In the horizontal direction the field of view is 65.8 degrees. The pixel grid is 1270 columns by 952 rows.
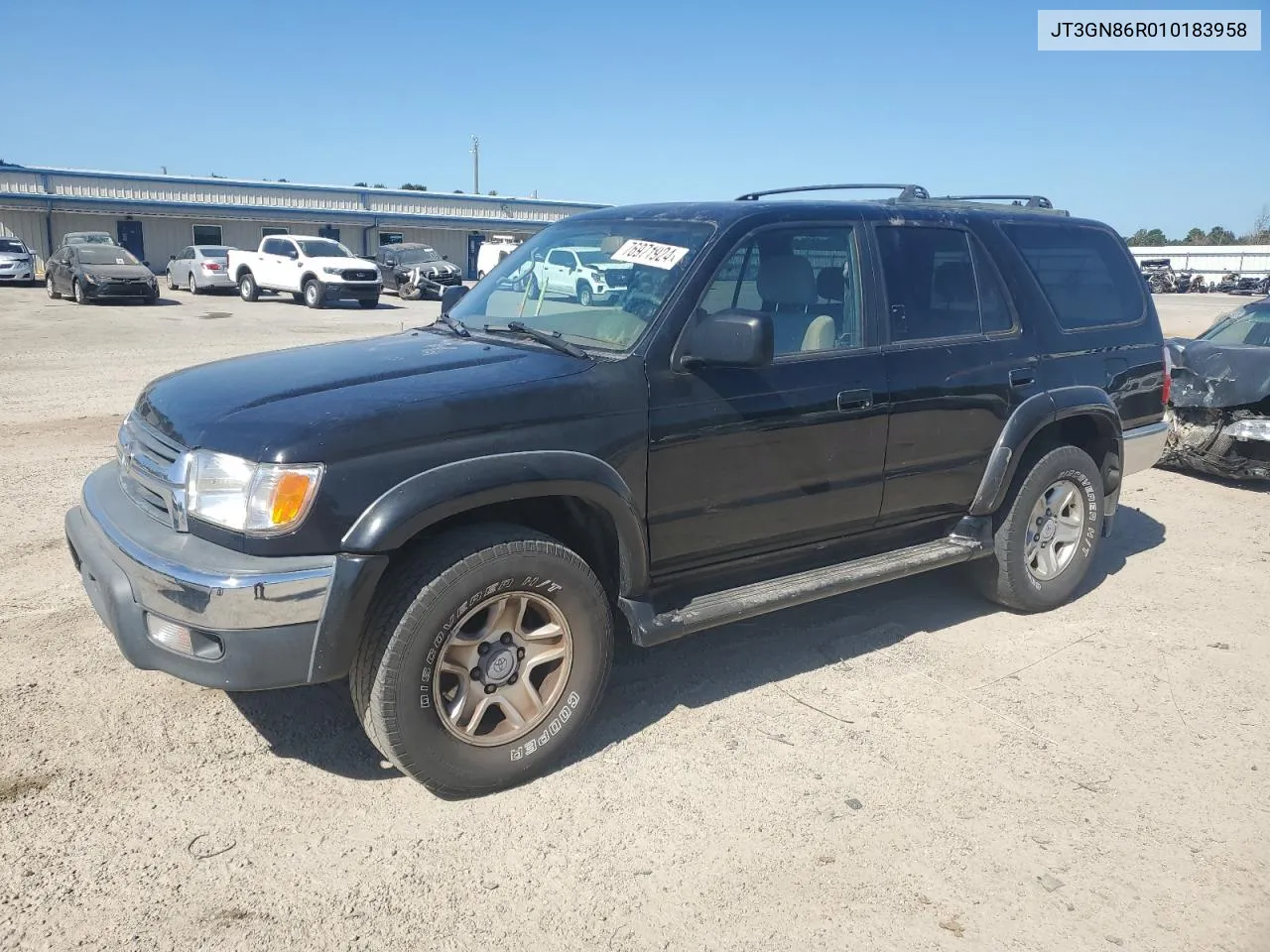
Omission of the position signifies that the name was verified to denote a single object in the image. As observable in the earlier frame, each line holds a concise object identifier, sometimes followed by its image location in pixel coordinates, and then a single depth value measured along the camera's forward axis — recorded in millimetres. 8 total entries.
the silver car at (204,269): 27906
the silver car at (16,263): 28680
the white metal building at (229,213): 38688
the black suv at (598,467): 3000
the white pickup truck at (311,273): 24969
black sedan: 24031
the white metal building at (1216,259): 66062
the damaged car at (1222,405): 7879
